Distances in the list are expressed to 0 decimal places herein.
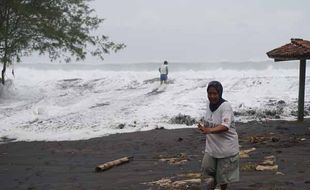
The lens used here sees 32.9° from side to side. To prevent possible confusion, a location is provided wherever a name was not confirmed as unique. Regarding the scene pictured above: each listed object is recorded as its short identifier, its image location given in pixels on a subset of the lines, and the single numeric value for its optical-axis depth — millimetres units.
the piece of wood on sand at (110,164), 10580
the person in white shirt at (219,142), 6246
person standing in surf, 31781
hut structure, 15604
